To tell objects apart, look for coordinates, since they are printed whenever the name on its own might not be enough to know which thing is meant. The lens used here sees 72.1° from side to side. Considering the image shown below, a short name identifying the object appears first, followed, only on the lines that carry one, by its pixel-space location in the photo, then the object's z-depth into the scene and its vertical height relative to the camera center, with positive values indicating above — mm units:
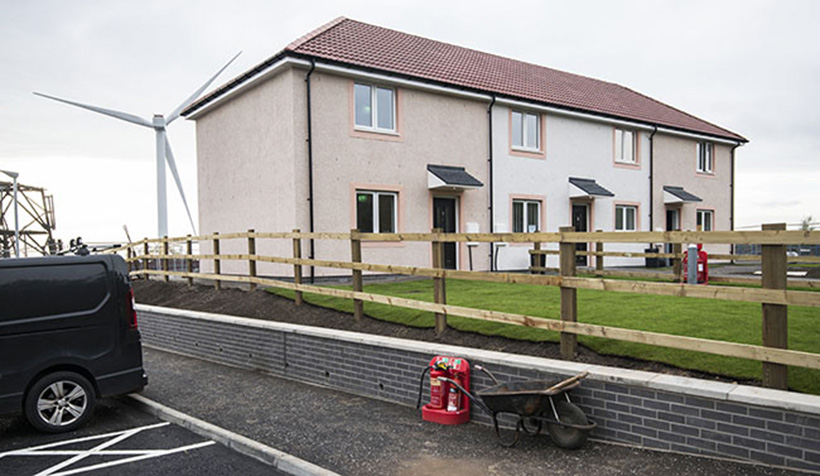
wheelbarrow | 4969 -1638
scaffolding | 35031 +638
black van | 6457 -1243
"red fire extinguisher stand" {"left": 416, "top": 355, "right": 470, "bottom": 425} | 6121 -1821
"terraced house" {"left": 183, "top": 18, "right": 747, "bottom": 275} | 14266 +2433
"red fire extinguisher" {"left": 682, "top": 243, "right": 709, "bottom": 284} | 11664 -870
